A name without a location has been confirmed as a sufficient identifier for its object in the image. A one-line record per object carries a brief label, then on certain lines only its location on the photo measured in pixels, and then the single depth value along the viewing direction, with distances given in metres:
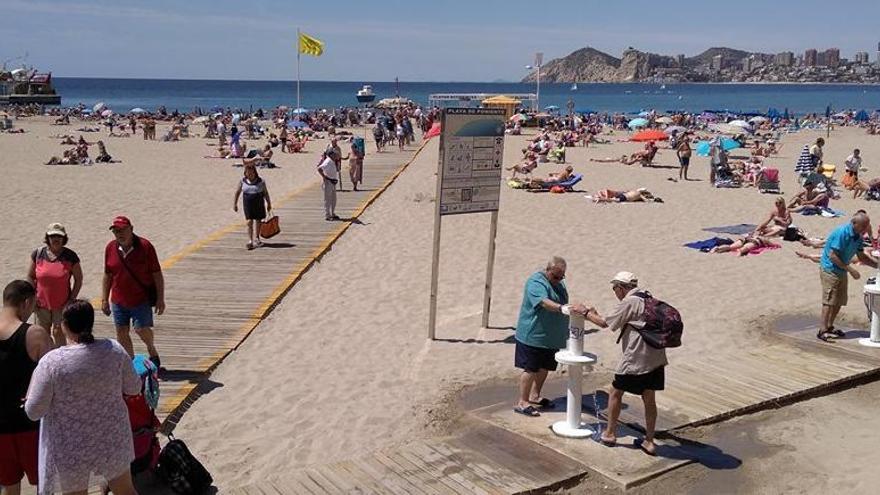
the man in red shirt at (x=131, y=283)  6.54
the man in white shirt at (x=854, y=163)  20.98
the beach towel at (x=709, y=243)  13.12
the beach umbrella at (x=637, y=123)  43.59
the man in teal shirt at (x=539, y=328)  6.16
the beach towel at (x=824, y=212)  16.52
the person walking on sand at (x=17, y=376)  4.12
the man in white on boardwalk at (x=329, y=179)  14.13
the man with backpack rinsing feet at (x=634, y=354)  5.31
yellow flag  42.53
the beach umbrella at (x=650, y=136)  28.09
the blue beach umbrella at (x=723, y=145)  26.20
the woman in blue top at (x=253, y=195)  11.58
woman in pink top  6.30
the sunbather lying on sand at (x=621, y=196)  18.36
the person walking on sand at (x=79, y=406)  3.87
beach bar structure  41.58
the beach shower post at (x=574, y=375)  5.60
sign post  8.23
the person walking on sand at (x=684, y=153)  22.91
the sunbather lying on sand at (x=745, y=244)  12.86
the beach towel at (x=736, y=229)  14.70
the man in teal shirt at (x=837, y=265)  7.98
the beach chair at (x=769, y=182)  20.55
